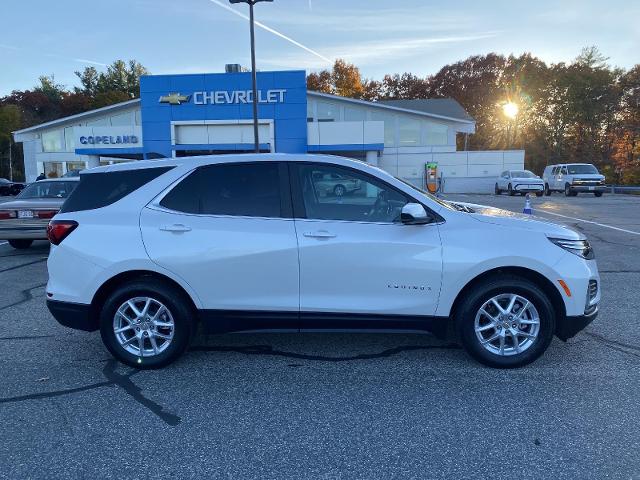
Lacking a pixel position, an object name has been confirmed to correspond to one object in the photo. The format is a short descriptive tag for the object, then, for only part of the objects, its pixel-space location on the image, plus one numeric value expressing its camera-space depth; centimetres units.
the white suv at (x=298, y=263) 390
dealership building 3061
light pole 1789
